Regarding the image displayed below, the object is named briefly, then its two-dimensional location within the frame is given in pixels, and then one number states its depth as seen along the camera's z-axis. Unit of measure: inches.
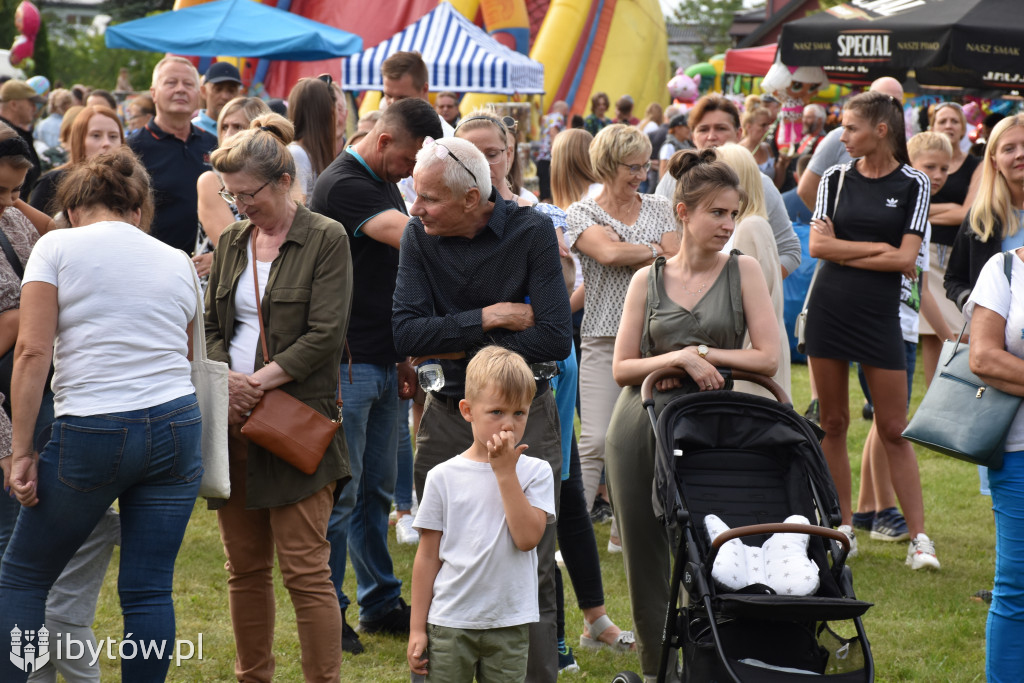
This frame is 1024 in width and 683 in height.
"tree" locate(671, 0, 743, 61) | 3161.9
